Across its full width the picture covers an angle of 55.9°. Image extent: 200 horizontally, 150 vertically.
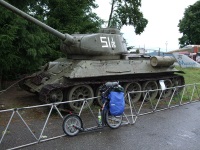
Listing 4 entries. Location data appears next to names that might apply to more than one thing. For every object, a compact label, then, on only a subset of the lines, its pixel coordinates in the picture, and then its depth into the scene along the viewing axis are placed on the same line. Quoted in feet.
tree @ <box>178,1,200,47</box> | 98.53
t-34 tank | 20.16
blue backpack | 15.06
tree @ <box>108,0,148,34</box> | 63.09
